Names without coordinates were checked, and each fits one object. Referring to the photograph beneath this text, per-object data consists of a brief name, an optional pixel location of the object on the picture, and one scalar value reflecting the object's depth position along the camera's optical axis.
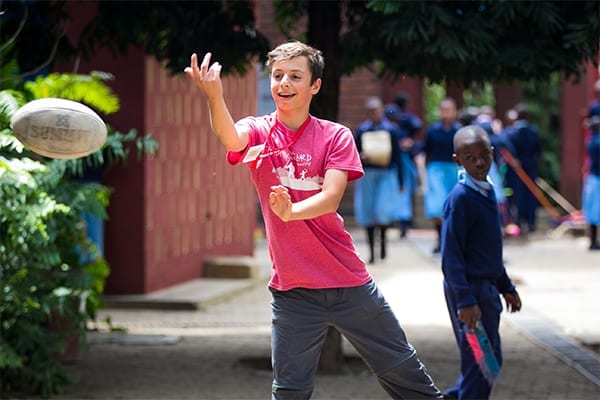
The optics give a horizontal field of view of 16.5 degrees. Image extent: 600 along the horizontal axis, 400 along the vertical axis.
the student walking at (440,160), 24.81
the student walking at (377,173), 24.31
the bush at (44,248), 11.38
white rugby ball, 9.25
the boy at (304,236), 8.65
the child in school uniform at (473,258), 10.65
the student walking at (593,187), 28.28
